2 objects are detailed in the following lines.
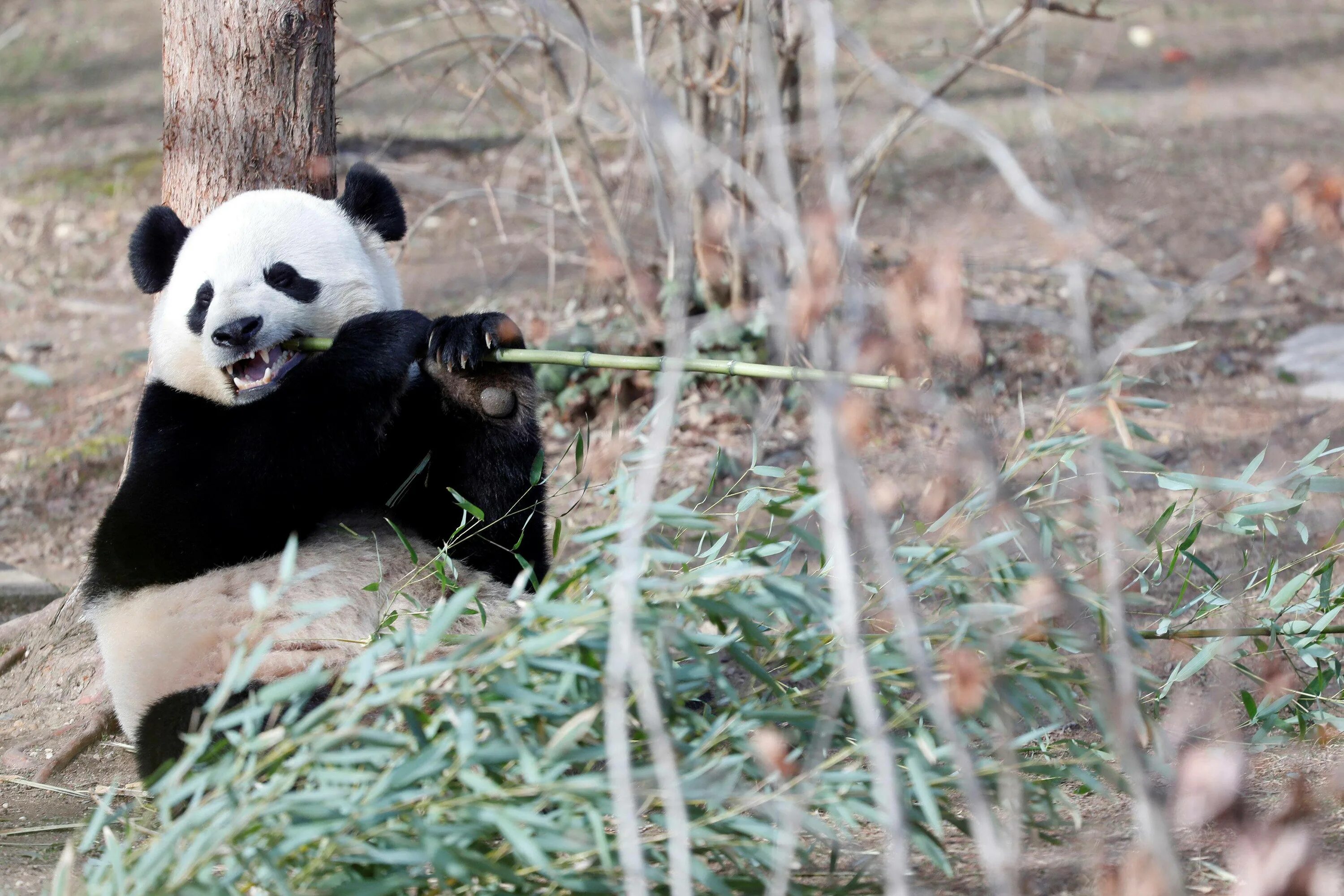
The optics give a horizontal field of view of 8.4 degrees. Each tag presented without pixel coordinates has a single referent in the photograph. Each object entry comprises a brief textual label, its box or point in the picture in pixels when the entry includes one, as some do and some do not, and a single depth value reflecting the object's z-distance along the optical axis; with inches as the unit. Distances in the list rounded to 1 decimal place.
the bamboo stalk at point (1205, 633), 469.0
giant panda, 469.6
